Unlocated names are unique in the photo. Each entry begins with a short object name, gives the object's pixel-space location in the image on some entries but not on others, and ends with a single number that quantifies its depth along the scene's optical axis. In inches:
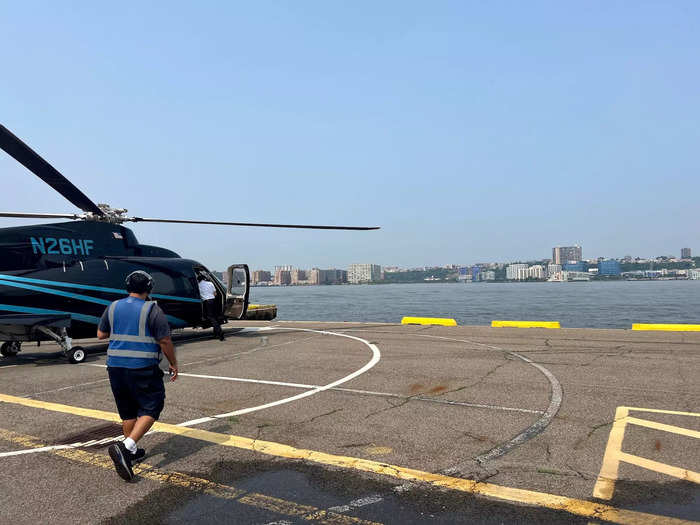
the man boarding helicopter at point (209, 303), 578.2
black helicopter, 420.8
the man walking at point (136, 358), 174.6
